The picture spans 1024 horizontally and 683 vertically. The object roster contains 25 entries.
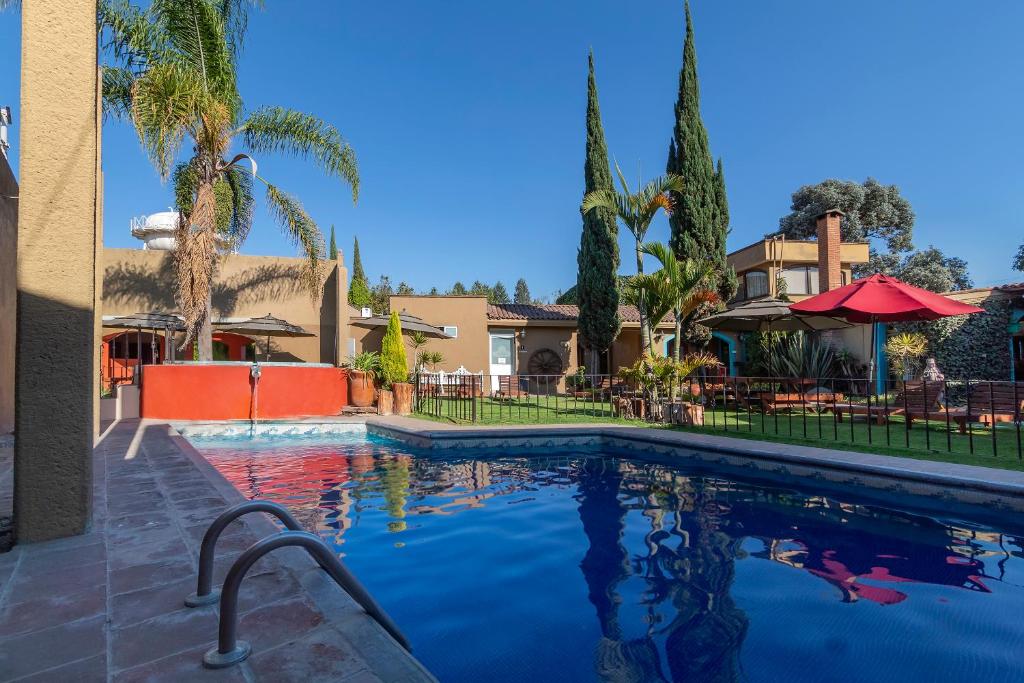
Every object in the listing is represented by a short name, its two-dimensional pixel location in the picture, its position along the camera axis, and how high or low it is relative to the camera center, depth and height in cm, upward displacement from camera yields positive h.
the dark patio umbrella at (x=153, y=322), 1299 +116
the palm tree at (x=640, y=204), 1224 +381
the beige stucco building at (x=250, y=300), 1583 +214
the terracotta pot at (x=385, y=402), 1238 -91
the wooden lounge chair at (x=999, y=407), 905 -94
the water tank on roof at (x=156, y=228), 2072 +592
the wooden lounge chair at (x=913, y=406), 888 -87
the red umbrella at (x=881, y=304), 897 +97
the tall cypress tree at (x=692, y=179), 1702 +604
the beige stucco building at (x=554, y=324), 2019 +158
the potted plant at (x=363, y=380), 1286 -37
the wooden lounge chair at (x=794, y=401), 1120 -94
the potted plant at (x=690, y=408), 1025 -95
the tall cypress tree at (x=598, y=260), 1822 +363
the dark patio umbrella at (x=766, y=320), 1236 +100
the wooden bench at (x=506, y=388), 1584 -88
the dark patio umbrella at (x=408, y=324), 1488 +119
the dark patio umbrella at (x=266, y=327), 1401 +107
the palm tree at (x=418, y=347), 1642 +64
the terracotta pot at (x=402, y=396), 1248 -77
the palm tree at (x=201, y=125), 1071 +552
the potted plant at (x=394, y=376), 1248 -28
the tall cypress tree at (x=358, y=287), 3378 +526
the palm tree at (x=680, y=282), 1121 +171
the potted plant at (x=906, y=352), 1509 +17
